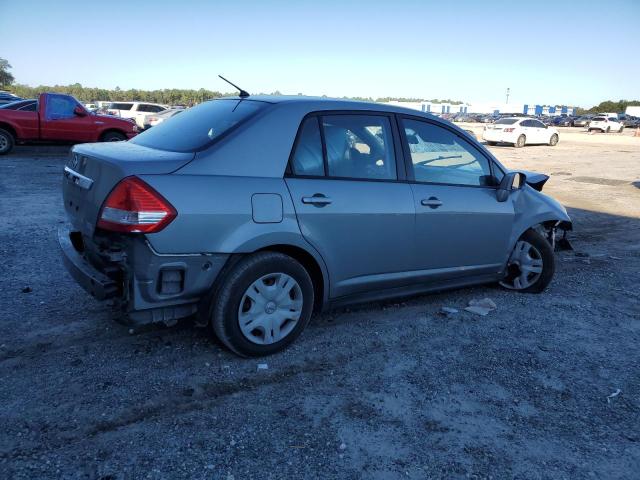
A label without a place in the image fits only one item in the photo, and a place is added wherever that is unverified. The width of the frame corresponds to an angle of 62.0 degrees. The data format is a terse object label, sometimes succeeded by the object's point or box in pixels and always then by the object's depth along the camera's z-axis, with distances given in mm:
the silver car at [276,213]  3133
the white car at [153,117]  23620
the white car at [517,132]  26422
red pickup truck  14289
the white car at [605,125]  51234
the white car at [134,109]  25906
